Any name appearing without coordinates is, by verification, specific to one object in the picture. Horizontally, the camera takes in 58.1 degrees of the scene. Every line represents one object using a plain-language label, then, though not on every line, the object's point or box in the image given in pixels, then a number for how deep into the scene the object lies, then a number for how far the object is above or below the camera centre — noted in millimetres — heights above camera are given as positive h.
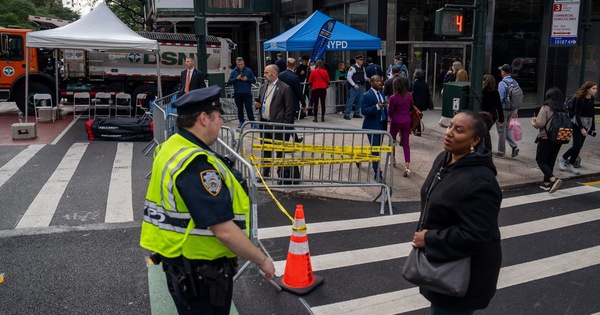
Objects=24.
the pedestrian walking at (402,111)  9539 -787
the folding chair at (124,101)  16727 -1214
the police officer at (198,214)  2713 -760
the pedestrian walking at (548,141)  8781 -1215
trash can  7762 -454
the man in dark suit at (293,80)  10539 -273
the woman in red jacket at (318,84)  15695 -523
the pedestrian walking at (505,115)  11250 -1014
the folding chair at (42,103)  15930 -1130
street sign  11548 +908
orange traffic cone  5078 -1819
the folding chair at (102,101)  16466 -1157
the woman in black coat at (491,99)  10406 -629
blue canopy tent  15375 +763
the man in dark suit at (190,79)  12414 -304
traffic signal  7949 +654
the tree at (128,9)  40719 +4407
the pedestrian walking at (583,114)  9859 -866
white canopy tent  13375 +719
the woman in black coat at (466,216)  2935 -821
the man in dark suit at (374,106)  9297 -674
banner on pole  13180 +648
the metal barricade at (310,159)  7898 -1380
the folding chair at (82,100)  16914 -1146
